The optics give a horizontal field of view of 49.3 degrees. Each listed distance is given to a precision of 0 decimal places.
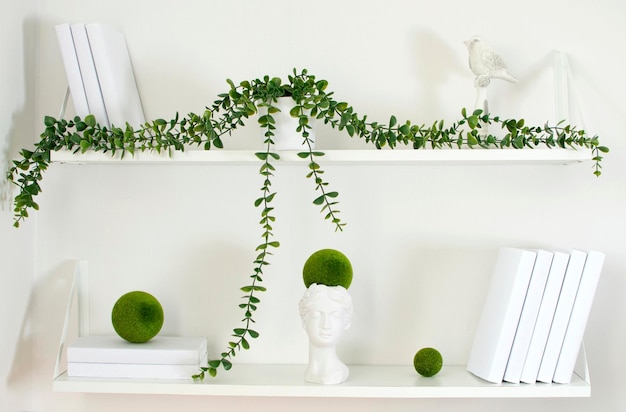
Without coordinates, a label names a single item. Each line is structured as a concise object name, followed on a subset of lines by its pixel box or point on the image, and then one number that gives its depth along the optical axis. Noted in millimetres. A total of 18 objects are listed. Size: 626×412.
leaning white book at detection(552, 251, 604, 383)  1132
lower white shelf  1125
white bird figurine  1186
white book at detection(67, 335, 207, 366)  1165
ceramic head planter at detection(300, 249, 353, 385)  1125
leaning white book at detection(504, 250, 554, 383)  1126
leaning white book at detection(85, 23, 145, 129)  1172
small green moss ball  1176
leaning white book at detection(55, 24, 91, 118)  1167
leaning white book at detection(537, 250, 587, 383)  1131
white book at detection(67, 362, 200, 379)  1164
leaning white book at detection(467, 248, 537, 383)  1123
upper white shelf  1110
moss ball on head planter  1152
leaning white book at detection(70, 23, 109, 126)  1169
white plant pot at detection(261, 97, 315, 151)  1124
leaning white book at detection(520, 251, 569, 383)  1129
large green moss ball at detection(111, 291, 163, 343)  1185
